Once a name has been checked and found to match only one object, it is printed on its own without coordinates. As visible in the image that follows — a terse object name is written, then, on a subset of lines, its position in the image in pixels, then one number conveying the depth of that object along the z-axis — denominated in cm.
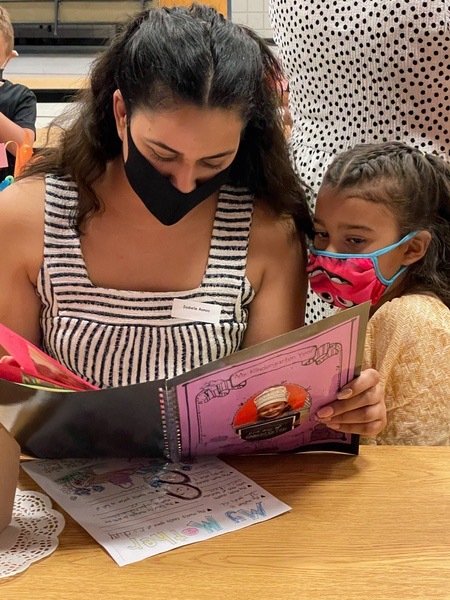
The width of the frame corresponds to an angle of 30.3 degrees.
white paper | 117
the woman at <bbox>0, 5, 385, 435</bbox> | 140
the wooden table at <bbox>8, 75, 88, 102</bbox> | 522
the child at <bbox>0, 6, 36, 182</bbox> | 428
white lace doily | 111
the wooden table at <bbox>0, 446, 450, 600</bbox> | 106
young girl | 160
